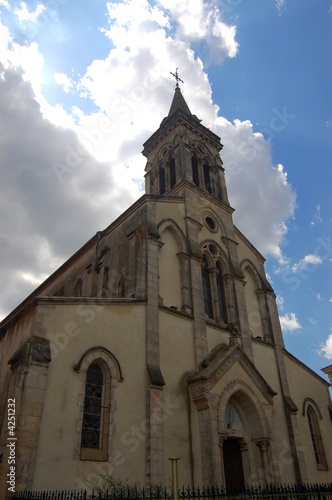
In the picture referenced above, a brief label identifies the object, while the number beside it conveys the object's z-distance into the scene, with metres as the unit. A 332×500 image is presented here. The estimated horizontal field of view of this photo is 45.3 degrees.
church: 11.42
